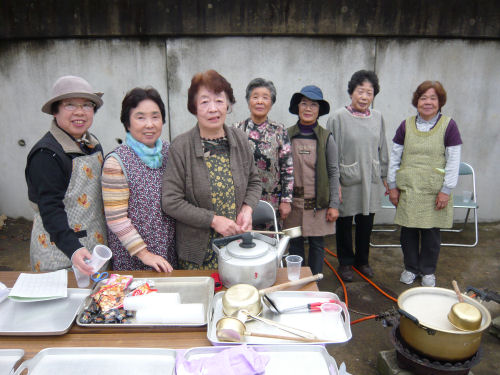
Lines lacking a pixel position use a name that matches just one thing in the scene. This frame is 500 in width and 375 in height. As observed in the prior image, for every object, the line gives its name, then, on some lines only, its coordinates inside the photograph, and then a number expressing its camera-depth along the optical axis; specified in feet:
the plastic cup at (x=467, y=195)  16.20
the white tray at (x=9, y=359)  4.12
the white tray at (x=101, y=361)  4.18
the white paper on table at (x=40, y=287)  5.19
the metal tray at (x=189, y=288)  5.63
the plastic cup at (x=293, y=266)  6.02
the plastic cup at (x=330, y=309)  5.22
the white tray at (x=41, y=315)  4.75
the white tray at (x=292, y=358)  4.18
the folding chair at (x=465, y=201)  15.06
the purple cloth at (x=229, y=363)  3.94
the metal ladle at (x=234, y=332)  4.53
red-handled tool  5.22
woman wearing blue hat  10.44
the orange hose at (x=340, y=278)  11.46
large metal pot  6.06
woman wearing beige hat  5.81
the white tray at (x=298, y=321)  4.64
